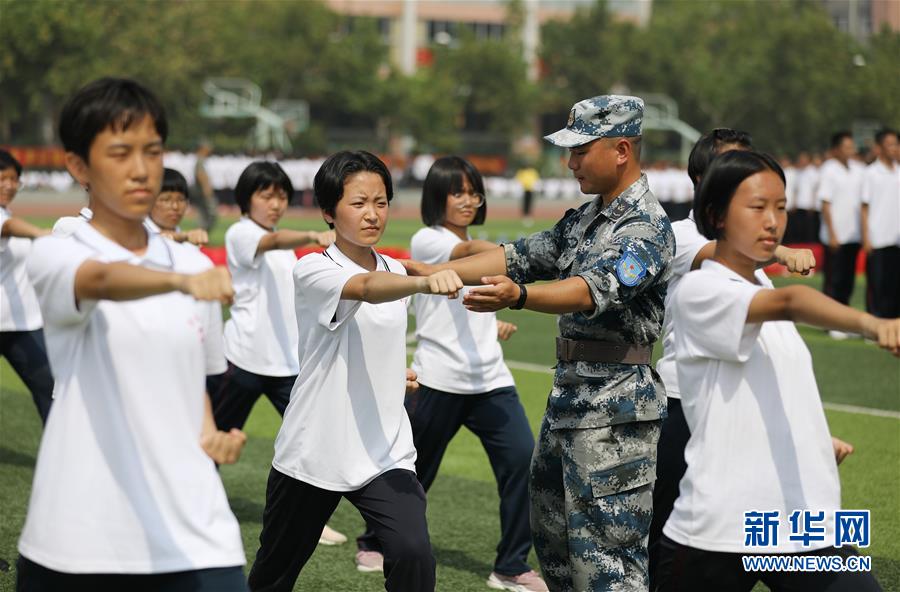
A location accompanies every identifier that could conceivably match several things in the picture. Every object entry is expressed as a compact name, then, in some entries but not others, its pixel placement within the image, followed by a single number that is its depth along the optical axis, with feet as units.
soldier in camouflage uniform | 16.38
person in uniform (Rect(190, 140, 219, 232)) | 86.33
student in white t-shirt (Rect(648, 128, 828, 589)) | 19.40
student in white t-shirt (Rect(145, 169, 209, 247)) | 26.99
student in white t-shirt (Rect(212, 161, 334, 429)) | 25.23
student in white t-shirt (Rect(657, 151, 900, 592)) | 13.61
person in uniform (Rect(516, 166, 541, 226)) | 132.96
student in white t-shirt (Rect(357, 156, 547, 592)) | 22.44
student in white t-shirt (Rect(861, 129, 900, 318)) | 50.62
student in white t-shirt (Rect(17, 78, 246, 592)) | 12.05
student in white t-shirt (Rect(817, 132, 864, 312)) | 55.47
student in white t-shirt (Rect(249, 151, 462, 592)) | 16.69
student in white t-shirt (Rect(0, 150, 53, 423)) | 26.91
